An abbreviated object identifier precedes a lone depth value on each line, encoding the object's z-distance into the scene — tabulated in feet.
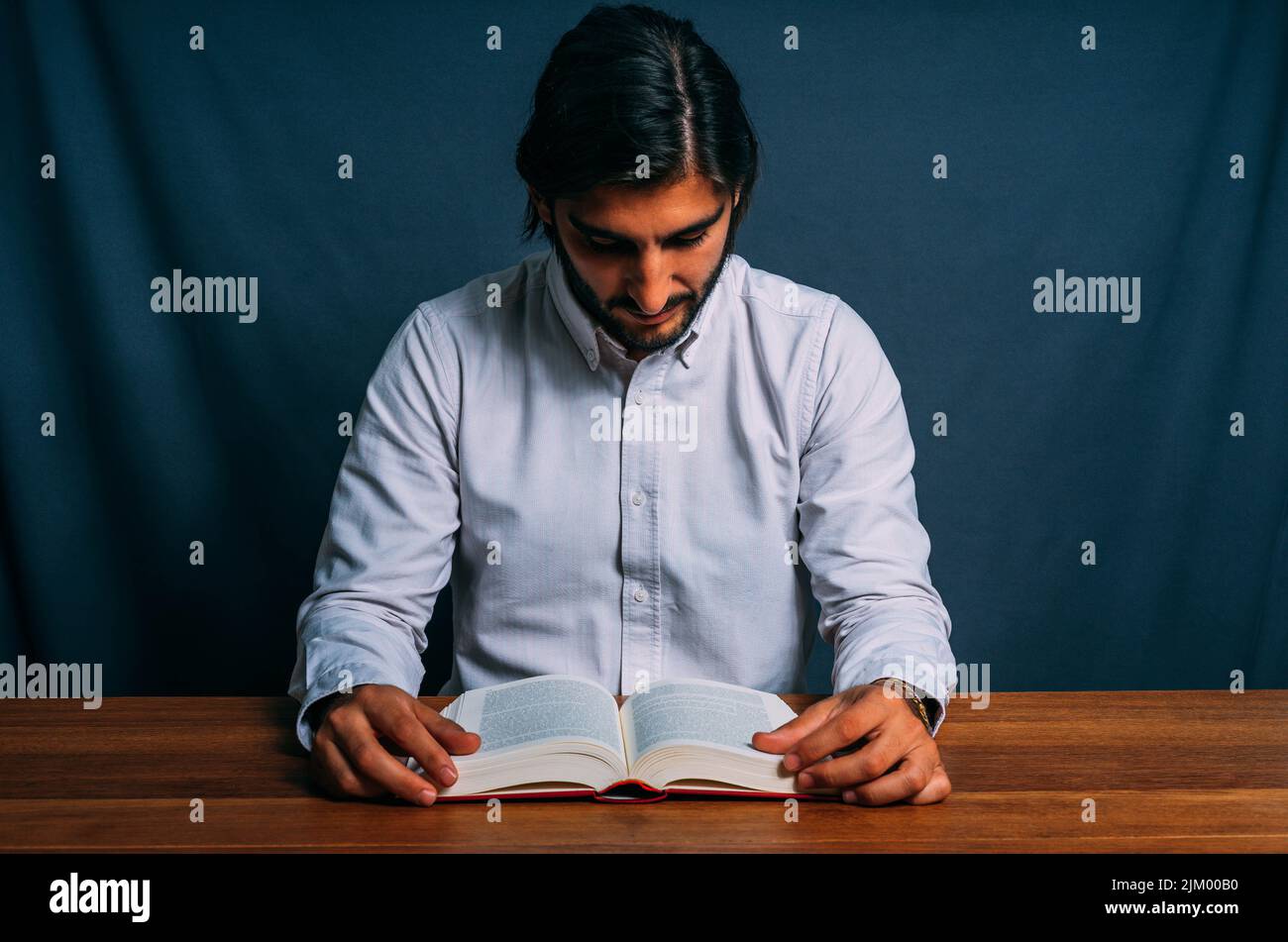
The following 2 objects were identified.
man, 4.61
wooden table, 3.24
